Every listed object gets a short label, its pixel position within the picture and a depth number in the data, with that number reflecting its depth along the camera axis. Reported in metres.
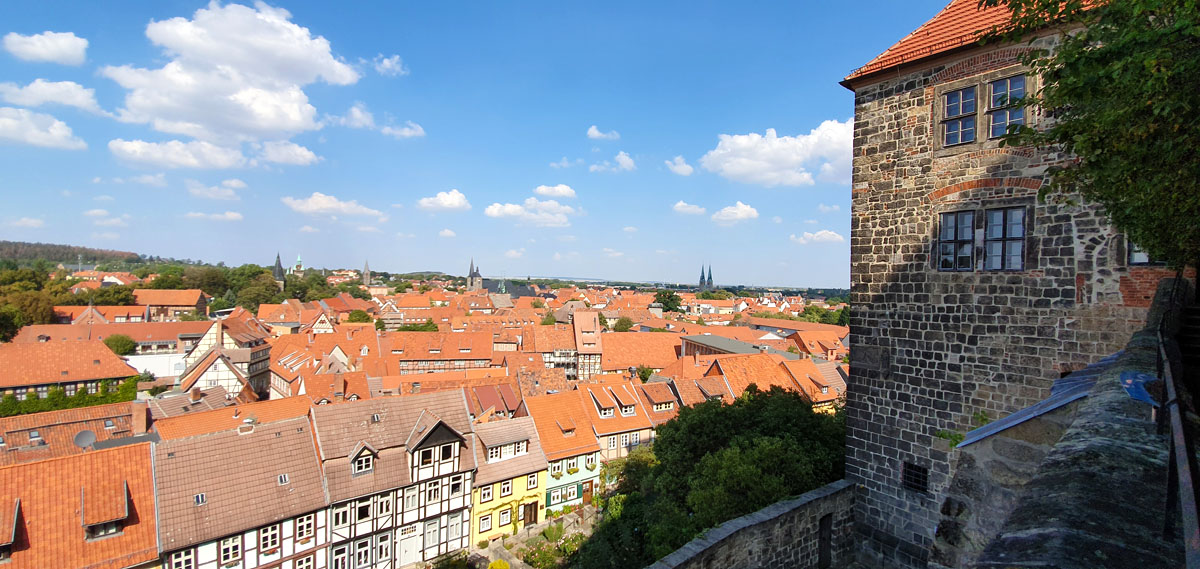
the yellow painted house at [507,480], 21.98
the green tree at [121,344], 50.84
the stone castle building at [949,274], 7.27
